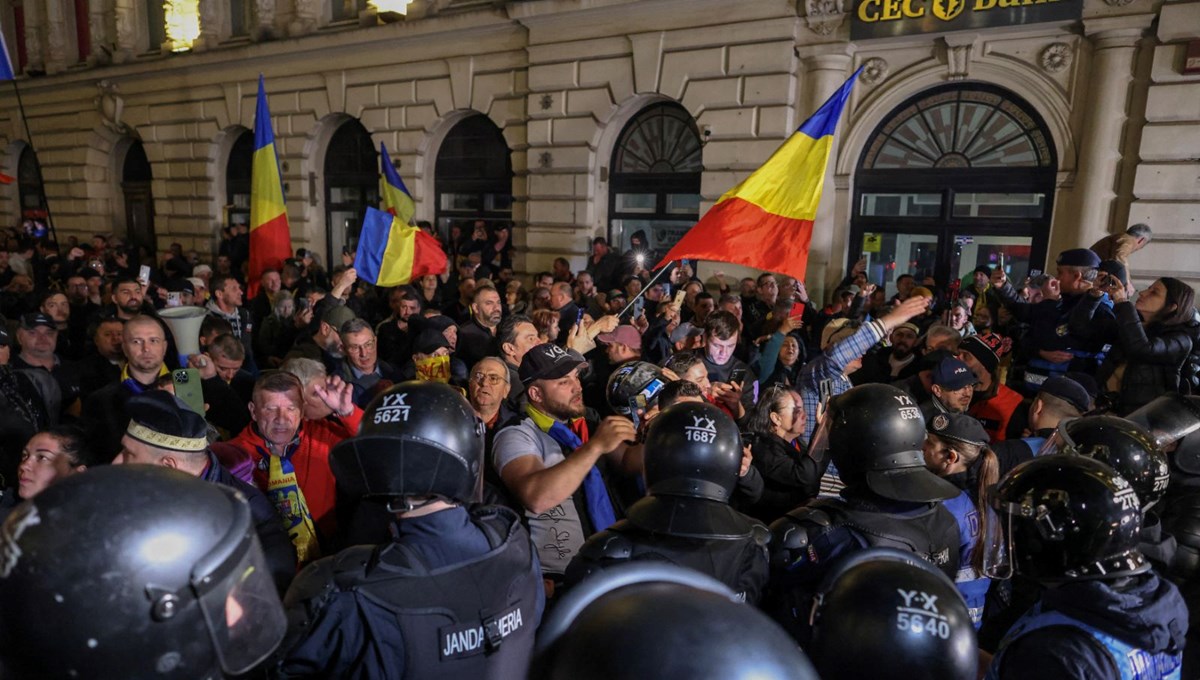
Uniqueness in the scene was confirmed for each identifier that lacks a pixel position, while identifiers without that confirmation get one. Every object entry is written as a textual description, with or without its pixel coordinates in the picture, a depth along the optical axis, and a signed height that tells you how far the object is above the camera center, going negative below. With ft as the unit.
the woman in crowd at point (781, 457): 10.53 -3.53
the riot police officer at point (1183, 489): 7.93 -3.22
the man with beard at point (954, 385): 13.38 -2.97
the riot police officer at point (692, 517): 6.48 -2.78
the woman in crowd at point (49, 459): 9.04 -3.32
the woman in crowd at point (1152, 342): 15.31 -2.31
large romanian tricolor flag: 17.67 +0.33
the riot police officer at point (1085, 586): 5.18 -2.76
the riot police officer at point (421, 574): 5.17 -2.77
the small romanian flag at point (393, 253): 24.88 -1.44
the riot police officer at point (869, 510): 7.18 -2.96
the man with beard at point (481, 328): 19.22 -3.18
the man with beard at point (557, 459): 8.11 -3.08
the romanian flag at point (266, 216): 25.50 -0.24
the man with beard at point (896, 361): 17.02 -3.30
